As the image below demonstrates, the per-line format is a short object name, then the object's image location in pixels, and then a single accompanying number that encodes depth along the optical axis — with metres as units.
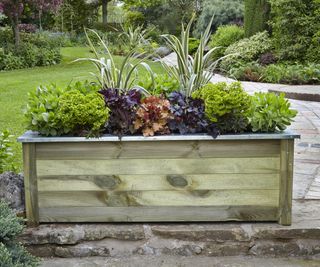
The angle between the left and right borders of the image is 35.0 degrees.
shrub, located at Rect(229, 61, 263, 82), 9.38
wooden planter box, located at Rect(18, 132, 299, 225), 2.32
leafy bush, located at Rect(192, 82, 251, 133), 2.28
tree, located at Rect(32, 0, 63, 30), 12.50
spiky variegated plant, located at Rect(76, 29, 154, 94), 2.61
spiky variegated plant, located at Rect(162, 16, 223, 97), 2.67
